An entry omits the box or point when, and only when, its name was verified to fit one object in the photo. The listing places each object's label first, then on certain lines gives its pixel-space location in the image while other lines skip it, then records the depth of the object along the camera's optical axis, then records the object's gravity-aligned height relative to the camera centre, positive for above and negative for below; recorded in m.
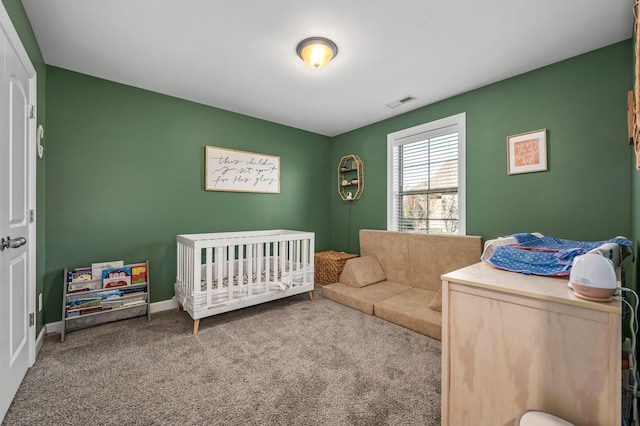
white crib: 2.34 -0.66
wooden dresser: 0.85 -0.51
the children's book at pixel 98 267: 2.43 -0.52
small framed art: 2.37 +0.54
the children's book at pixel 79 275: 2.34 -0.57
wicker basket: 3.61 -0.76
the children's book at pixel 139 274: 2.58 -0.61
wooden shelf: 4.03 +0.53
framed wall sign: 3.23 +0.52
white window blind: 3.02 +0.42
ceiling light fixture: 2.00 +1.23
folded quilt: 1.16 -0.22
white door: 1.38 -0.08
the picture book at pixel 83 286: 2.30 -0.66
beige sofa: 2.46 -0.76
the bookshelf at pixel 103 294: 2.28 -0.76
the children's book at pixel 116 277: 2.43 -0.61
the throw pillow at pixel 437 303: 2.43 -0.84
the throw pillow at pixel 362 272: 3.21 -0.76
